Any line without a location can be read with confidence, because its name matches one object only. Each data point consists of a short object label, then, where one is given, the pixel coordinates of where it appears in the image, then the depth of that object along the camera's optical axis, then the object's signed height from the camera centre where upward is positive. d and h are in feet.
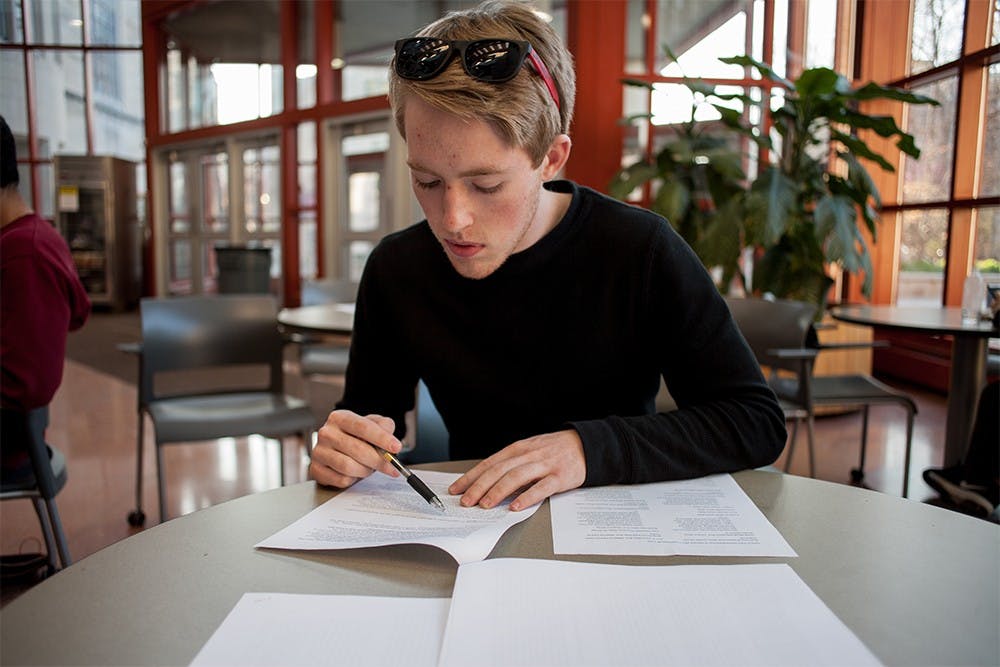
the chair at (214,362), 7.67 -1.38
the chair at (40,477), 5.21 -1.78
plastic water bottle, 8.65 -0.48
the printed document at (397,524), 2.25 -0.94
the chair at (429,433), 4.60 -1.20
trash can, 22.09 -0.71
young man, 2.85 -0.33
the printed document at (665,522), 2.25 -0.92
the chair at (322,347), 10.49 -1.66
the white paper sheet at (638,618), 1.65 -0.92
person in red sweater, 5.25 -0.55
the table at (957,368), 8.70 -1.37
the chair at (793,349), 8.51 -1.12
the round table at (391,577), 1.74 -0.95
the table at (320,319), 7.90 -0.88
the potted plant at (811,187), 10.56 +1.04
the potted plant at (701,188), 11.00 +1.05
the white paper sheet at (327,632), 1.67 -0.95
